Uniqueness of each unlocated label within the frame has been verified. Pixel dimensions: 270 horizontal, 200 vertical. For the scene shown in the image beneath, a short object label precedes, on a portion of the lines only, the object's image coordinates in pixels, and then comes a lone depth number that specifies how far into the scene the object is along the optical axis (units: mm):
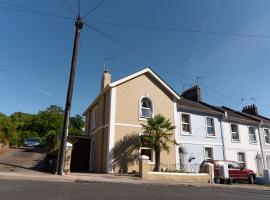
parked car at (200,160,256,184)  14372
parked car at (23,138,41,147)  27745
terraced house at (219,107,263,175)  19279
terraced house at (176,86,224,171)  16921
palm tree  13542
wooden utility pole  10619
